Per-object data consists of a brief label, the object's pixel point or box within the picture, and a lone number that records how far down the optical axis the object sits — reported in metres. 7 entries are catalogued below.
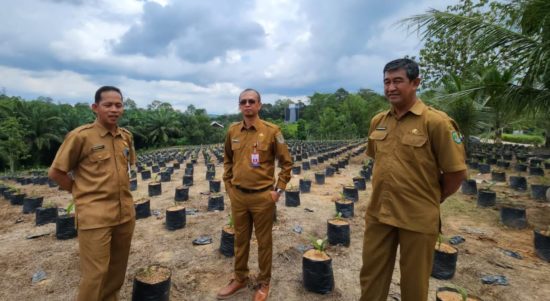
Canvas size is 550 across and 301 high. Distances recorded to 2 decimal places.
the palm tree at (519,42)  4.72
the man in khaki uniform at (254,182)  2.49
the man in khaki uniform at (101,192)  1.98
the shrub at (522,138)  32.38
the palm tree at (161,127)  30.87
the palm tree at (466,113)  10.30
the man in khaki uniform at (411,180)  1.82
